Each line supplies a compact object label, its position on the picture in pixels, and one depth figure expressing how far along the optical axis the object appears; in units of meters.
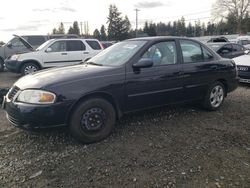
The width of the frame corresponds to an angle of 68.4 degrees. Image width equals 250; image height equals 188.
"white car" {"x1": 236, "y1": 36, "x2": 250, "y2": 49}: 15.08
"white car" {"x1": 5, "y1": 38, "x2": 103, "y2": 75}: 7.64
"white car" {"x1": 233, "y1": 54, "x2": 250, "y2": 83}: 5.86
